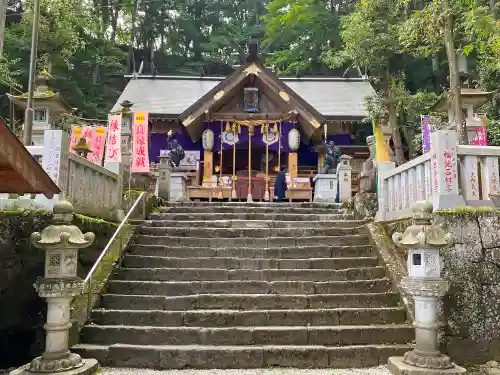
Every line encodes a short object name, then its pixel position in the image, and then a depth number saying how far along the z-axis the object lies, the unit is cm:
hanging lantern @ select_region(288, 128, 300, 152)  1608
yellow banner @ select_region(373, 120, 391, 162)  1189
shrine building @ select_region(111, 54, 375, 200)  1531
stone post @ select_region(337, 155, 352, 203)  1140
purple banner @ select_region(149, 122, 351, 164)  1705
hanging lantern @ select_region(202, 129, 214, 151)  1608
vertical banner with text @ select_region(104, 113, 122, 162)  1191
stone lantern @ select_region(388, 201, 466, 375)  451
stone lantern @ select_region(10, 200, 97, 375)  448
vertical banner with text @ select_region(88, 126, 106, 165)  1385
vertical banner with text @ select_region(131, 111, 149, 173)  1177
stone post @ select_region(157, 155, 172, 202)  1127
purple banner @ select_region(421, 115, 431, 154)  1253
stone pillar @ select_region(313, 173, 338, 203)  1258
